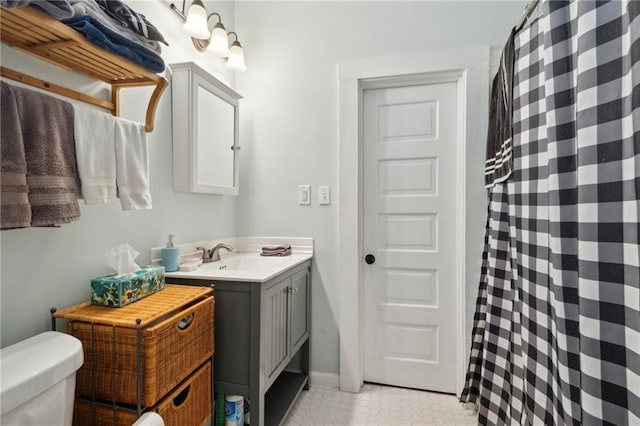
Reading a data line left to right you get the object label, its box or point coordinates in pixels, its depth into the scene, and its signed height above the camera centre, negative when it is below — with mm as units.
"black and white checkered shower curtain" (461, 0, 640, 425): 656 -5
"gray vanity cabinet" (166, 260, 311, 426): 1425 -550
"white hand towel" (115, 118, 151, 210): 1162 +174
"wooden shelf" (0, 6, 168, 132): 879 +510
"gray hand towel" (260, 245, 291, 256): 2104 -241
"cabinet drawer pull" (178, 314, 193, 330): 1194 -399
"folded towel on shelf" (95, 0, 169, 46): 1106 +677
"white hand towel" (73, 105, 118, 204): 1027 +190
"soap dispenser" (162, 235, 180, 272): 1549 -214
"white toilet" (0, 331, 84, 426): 740 -396
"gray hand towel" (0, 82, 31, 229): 815 +110
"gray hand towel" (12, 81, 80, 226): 891 +160
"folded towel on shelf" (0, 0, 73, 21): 777 +528
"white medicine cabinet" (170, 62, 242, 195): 1667 +446
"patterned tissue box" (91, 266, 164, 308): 1155 -271
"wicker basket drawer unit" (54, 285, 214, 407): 1020 -431
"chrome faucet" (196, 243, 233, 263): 1866 -227
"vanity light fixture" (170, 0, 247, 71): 1652 +970
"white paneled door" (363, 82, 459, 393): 2043 -139
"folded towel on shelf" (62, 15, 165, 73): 975 +553
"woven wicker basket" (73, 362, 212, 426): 1028 -660
